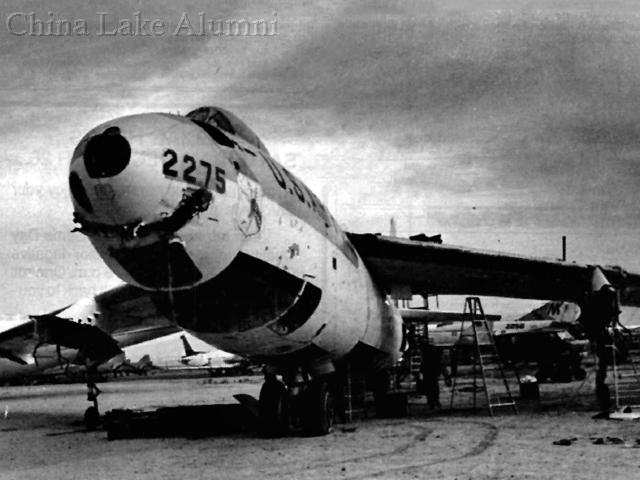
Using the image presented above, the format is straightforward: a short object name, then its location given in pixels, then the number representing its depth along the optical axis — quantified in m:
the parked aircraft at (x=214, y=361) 56.97
